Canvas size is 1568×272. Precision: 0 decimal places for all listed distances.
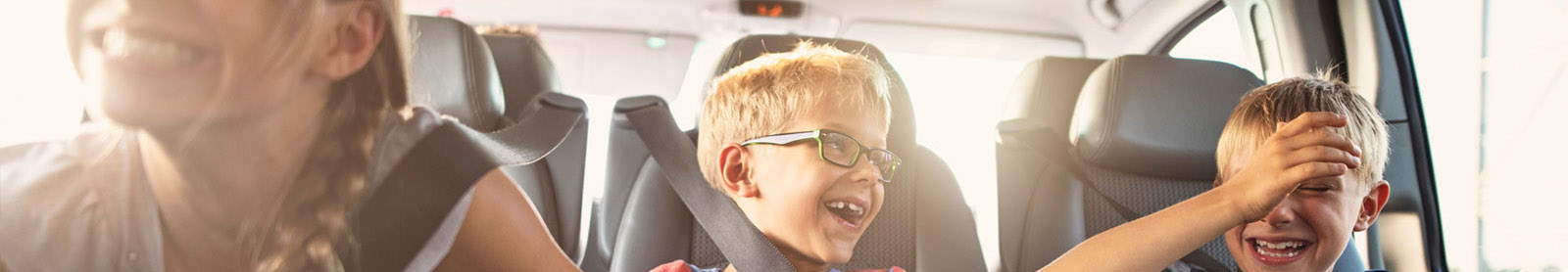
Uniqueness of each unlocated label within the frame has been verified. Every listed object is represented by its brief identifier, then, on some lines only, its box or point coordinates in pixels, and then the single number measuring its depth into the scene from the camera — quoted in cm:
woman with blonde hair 43
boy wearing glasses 87
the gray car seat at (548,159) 146
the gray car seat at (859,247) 133
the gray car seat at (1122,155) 152
